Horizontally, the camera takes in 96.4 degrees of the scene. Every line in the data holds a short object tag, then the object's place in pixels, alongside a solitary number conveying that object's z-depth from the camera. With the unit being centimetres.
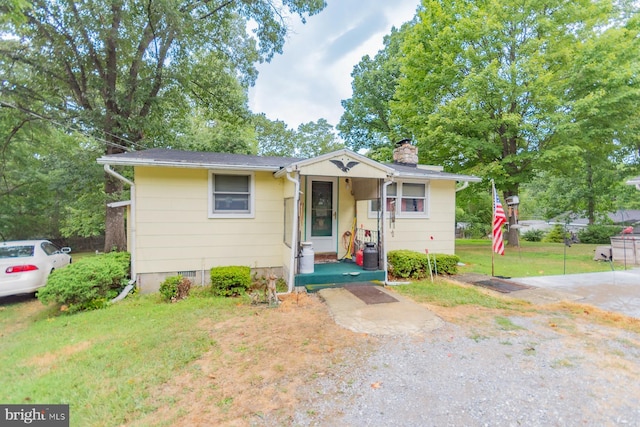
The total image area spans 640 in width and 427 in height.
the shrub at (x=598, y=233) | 1602
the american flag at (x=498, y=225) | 727
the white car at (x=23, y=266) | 593
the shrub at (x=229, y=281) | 596
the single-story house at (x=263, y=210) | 617
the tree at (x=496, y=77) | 1124
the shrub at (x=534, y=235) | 2259
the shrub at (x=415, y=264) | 711
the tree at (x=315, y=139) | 2606
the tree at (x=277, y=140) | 2477
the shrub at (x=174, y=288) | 568
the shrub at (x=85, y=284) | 516
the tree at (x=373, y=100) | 1839
